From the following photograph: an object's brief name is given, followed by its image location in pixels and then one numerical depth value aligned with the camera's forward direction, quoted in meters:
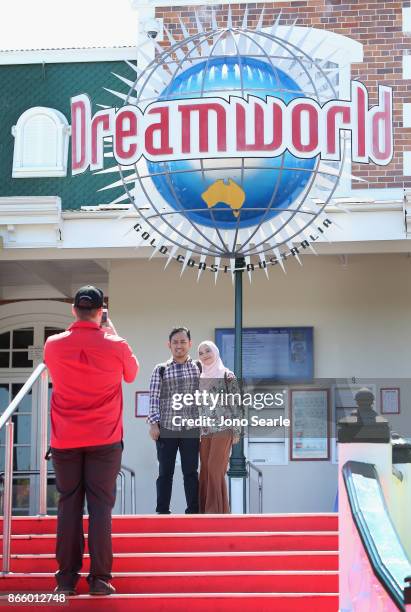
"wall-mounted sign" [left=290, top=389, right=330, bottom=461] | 11.01
